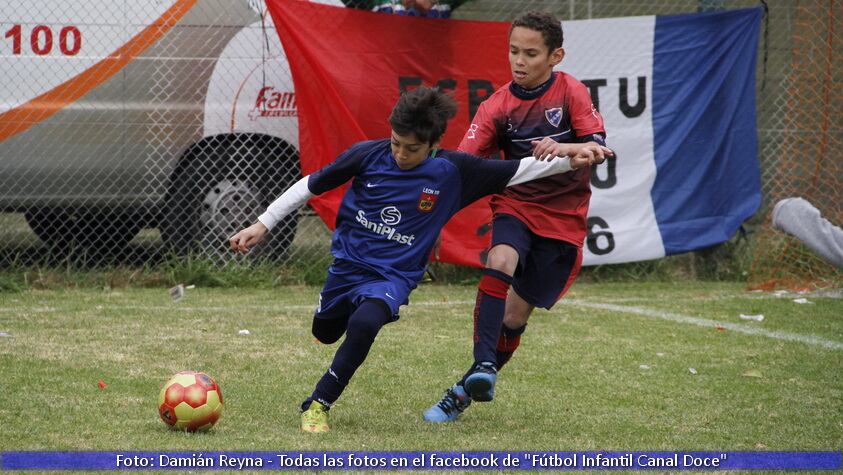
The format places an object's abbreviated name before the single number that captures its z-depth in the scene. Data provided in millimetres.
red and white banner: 16375
